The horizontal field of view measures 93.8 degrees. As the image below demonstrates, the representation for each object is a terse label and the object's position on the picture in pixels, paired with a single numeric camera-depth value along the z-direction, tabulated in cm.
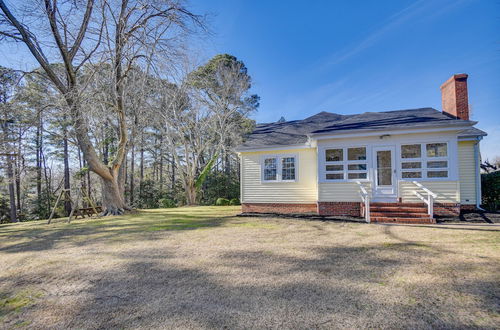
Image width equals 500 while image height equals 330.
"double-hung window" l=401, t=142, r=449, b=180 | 881
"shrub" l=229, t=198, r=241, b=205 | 2043
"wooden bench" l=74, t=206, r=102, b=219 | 1287
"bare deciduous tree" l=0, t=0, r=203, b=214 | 924
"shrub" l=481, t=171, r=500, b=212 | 1022
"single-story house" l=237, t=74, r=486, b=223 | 868
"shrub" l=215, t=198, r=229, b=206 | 2012
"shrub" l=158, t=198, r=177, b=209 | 2239
